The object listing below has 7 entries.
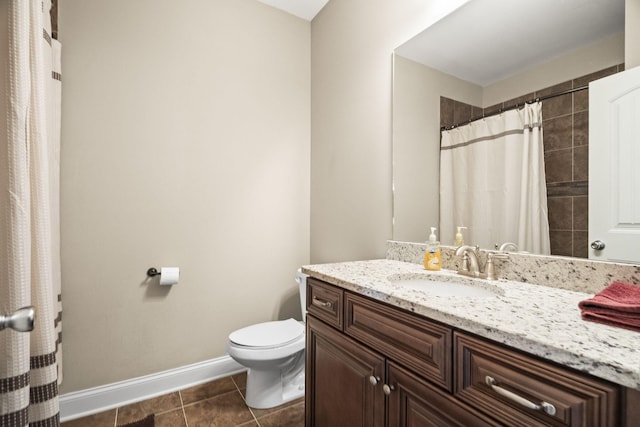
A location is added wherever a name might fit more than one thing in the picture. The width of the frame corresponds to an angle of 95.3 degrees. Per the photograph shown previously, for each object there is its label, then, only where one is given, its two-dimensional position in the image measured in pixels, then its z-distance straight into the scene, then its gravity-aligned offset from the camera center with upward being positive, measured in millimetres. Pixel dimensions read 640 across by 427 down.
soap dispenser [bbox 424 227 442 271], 1345 -232
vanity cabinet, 538 -426
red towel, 625 -228
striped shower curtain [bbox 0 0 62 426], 674 -27
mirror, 980 +547
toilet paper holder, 1839 -390
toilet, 1607 -837
